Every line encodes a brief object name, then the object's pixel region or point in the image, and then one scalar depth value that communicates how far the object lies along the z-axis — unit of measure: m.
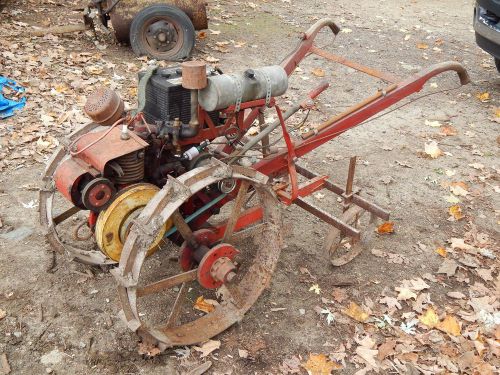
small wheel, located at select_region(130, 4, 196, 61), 7.25
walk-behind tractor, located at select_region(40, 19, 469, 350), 3.06
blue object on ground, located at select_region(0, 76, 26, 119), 5.95
